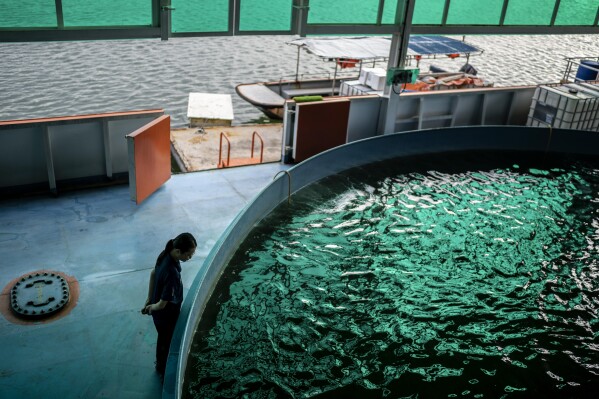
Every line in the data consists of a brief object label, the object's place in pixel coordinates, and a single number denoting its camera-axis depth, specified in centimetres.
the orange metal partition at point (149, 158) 924
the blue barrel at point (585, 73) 2069
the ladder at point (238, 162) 1345
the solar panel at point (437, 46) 2067
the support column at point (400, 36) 1299
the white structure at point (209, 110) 1864
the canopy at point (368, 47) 1952
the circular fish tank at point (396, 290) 691
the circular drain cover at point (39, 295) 691
